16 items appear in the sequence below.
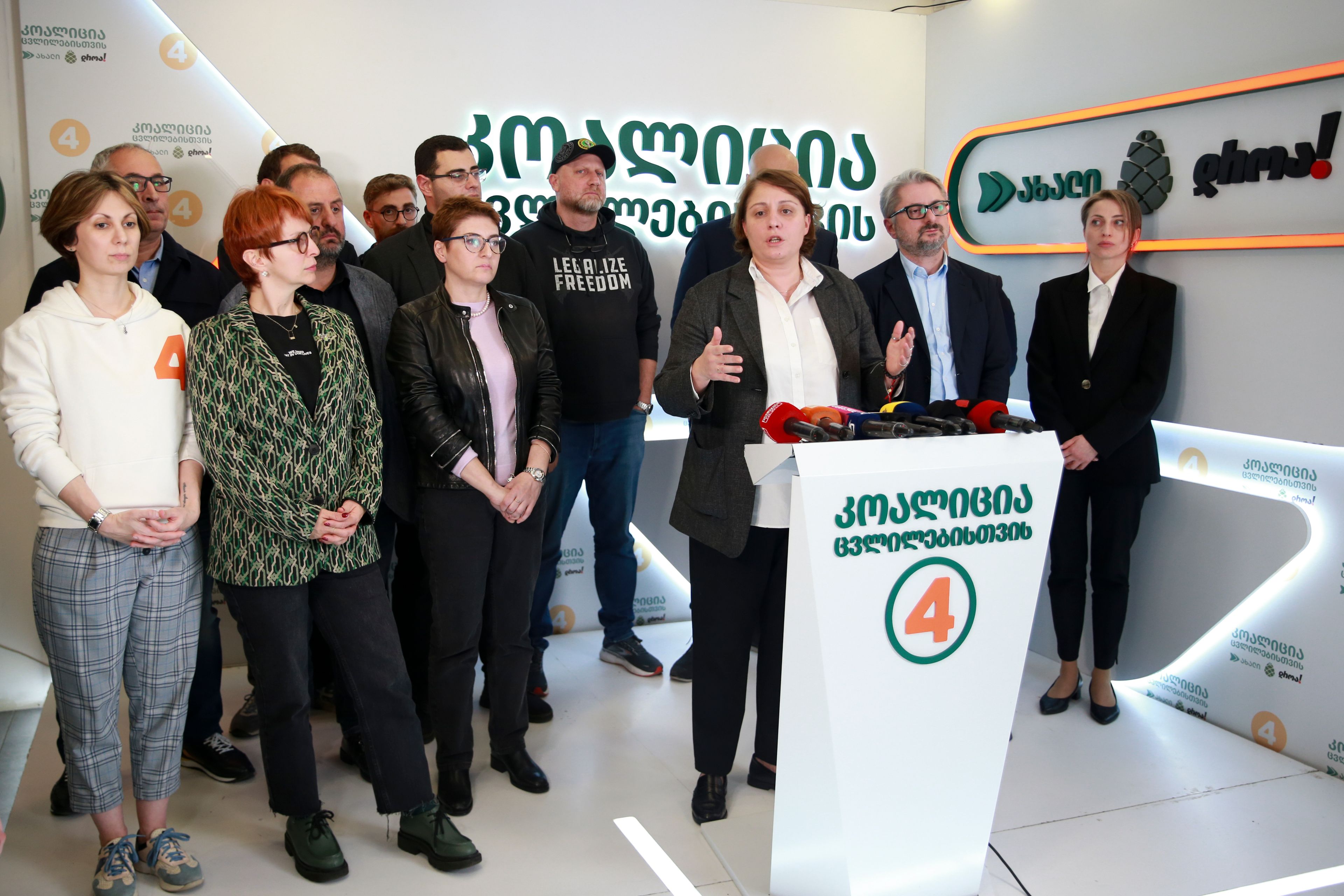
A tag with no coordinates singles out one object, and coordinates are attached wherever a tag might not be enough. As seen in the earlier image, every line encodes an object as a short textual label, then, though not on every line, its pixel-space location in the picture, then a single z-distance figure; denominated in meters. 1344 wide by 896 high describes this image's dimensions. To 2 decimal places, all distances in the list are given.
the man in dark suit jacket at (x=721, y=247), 3.92
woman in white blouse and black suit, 3.62
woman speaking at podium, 2.78
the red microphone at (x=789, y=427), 2.22
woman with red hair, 2.44
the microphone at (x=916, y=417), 2.26
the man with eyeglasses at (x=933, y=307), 3.50
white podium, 2.21
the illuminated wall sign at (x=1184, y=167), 3.27
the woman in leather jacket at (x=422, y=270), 3.28
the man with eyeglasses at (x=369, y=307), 2.99
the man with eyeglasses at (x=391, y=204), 4.03
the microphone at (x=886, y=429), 2.23
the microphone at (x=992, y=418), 2.32
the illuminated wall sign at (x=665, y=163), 4.42
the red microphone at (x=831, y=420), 2.26
